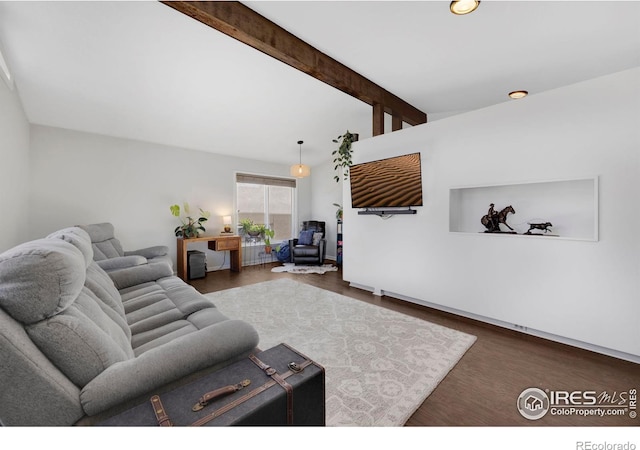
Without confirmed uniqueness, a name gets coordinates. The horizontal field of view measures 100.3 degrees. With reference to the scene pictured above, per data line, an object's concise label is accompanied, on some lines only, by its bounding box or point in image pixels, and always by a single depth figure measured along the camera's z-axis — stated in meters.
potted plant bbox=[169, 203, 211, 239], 4.93
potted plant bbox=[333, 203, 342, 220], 6.42
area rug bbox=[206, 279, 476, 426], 1.67
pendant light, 4.86
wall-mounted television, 3.38
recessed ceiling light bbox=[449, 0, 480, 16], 1.97
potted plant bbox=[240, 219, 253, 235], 6.09
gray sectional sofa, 0.76
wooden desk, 4.84
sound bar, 3.48
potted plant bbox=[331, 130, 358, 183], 4.12
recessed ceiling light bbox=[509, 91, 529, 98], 3.35
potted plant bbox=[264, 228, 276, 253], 6.22
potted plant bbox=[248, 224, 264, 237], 6.09
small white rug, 5.45
